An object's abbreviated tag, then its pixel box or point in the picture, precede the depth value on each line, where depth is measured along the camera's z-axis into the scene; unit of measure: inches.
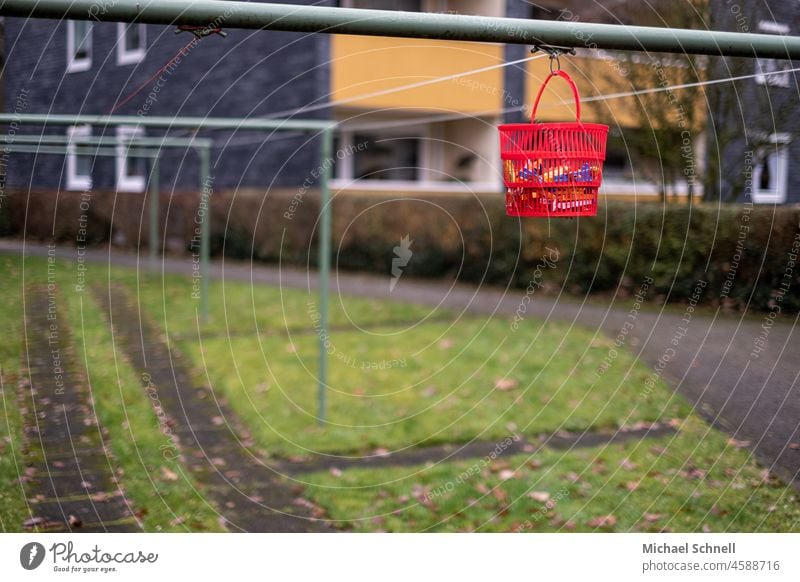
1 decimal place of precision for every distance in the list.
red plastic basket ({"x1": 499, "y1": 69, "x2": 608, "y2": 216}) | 128.4
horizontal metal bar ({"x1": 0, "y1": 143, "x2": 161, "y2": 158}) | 209.0
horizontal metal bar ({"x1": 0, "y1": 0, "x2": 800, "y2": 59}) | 117.9
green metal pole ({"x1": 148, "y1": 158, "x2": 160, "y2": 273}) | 507.9
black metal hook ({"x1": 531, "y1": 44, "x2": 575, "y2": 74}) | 130.8
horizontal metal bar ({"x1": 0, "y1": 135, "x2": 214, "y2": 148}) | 257.9
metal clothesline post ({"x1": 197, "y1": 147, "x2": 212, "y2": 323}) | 406.3
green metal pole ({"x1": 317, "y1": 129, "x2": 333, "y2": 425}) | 272.8
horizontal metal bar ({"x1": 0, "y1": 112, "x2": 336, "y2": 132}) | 209.2
